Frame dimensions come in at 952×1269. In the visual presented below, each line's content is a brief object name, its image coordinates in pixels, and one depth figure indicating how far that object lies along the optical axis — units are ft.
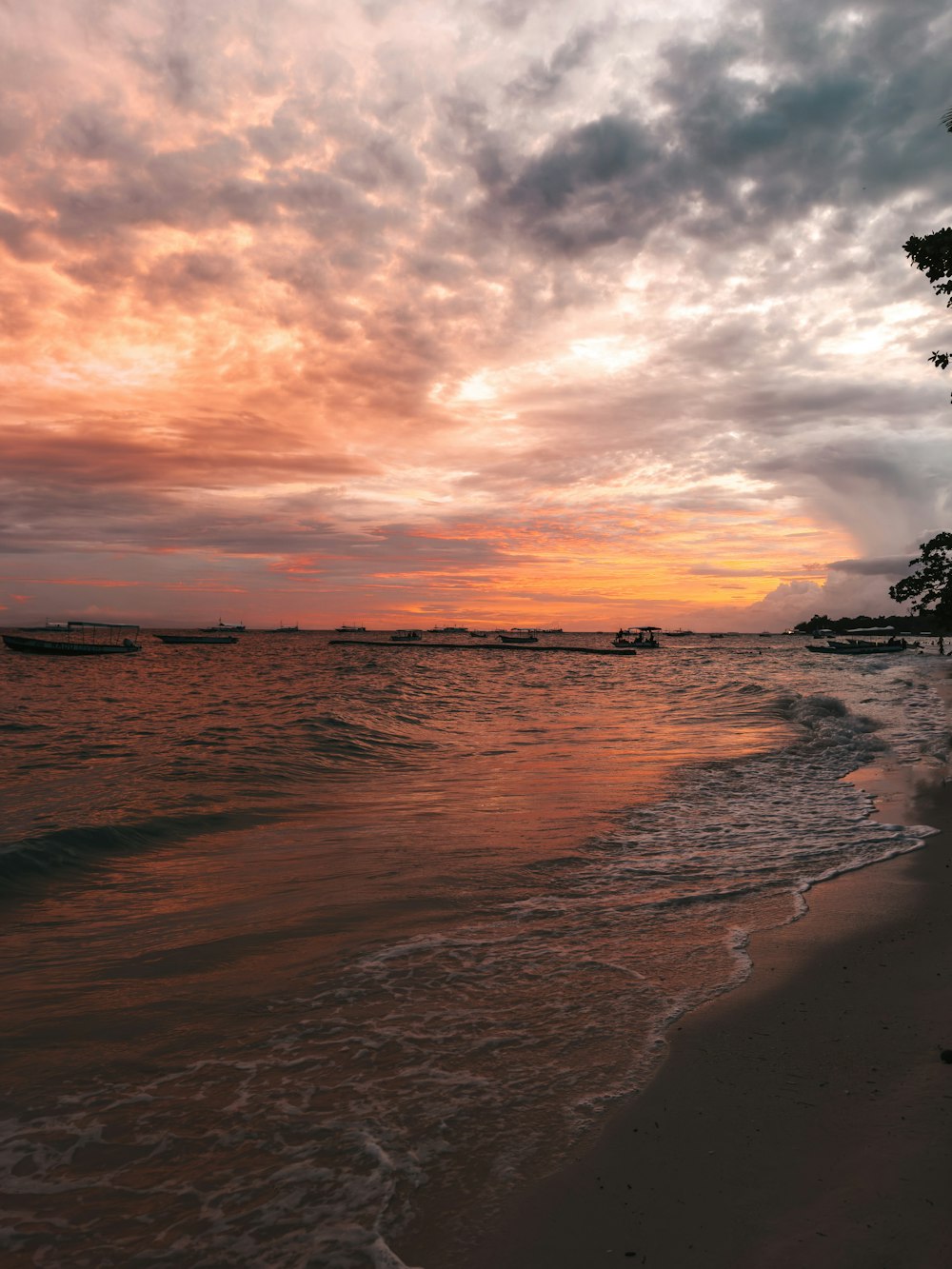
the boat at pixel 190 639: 526.49
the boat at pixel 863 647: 375.43
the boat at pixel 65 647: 303.07
